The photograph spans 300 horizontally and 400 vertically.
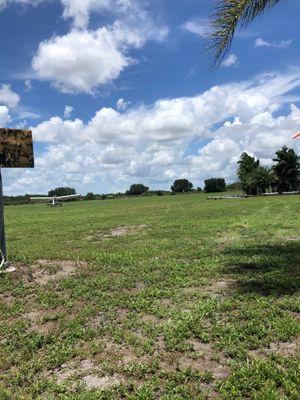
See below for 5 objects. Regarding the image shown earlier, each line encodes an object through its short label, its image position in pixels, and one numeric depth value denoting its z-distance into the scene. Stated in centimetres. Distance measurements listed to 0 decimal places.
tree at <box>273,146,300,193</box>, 8388
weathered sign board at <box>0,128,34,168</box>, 885
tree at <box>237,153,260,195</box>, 8994
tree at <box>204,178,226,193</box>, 11794
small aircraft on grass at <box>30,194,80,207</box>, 6255
